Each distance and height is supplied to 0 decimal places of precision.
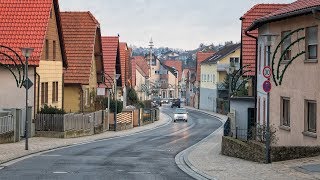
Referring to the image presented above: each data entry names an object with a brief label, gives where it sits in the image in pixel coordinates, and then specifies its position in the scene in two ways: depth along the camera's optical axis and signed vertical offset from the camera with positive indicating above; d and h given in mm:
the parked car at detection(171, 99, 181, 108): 125188 -1687
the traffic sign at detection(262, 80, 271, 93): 21406 +294
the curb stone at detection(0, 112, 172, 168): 22484 -2473
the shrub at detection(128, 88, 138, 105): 79125 -463
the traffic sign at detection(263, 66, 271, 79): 21603 +771
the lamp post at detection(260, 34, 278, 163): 20984 -1203
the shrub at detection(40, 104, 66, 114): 38100 -962
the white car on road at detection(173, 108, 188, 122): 74250 -2494
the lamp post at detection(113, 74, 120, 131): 50753 -1521
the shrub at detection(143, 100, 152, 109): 82575 -1256
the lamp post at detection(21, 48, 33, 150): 27227 +1792
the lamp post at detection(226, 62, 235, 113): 41050 +620
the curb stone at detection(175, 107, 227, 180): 19656 -2518
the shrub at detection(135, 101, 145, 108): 71594 -1177
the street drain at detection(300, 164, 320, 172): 18361 -2120
